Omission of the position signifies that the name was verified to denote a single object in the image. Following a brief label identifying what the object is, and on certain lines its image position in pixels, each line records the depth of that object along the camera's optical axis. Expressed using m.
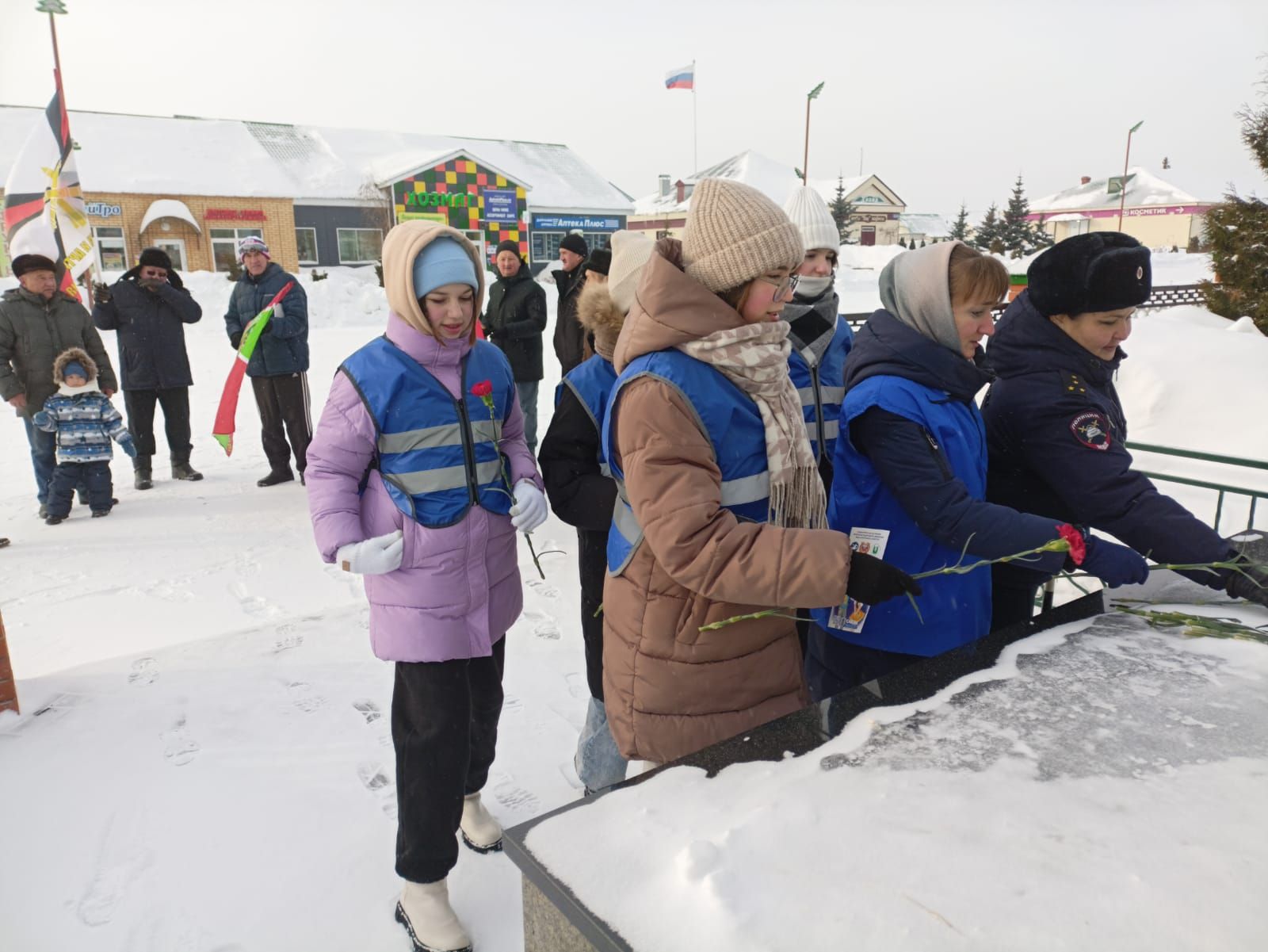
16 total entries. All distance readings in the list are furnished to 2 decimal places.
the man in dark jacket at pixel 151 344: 6.14
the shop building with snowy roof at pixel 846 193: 48.06
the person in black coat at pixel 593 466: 2.27
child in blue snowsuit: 5.44
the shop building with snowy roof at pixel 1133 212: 55.56
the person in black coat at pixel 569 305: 5.71
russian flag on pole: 28.22
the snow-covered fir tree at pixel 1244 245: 12.48
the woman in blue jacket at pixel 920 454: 1.83
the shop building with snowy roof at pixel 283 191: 22.53
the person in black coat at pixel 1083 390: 1.87
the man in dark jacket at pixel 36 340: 5.46
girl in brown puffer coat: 1.45
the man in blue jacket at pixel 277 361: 6.14
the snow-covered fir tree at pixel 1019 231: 41.29
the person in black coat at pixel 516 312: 6.35
